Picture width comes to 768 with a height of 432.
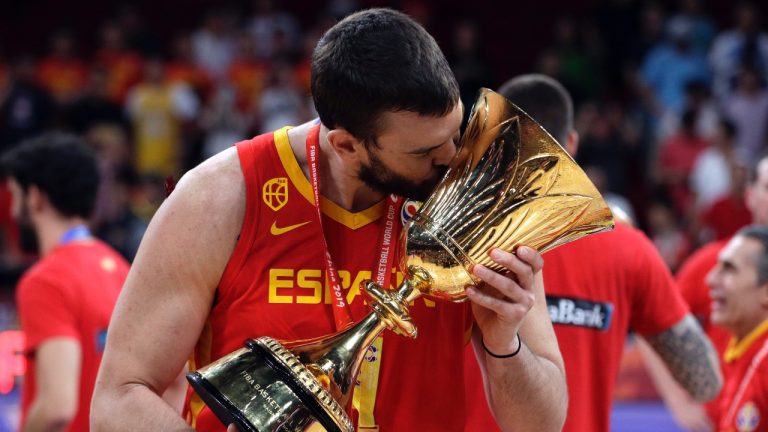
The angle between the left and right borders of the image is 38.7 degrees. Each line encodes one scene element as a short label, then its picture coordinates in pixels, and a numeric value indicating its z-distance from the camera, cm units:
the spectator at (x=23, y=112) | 1208
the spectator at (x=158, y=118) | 1229
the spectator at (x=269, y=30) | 1336
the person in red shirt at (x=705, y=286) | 467
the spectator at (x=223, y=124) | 1205
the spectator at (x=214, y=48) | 1328
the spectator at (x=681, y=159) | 1146
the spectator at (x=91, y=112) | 1198
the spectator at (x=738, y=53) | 1206
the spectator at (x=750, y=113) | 1164
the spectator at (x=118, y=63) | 1277
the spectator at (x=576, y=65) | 1259
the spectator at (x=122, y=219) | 1065
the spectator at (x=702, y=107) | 1168
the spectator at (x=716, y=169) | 1079
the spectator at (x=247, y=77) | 1273
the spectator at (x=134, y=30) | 1303
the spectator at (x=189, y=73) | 1290
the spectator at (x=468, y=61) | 1195
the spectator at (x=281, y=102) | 1188
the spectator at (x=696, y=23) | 1263
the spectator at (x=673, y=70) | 1230
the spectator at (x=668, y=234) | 1034
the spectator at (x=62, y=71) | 1304
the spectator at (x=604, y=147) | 1159
